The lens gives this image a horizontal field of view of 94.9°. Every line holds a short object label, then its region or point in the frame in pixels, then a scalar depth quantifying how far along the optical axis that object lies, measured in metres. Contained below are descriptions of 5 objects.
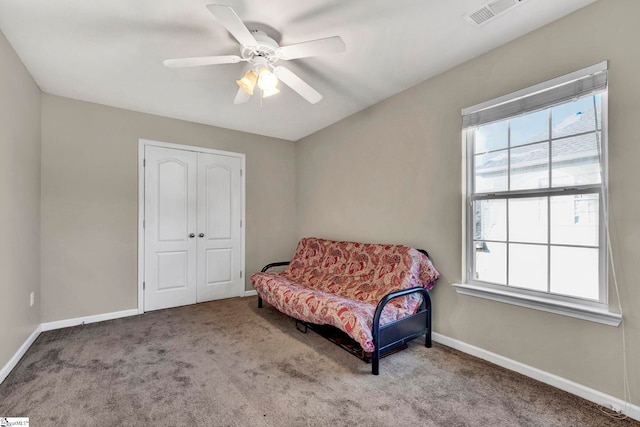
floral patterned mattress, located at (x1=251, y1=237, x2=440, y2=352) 2.32
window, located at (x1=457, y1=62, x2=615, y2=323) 1.86
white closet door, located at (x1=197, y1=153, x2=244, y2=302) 4.02
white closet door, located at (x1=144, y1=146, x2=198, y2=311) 3.64
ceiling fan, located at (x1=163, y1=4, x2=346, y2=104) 1.72
